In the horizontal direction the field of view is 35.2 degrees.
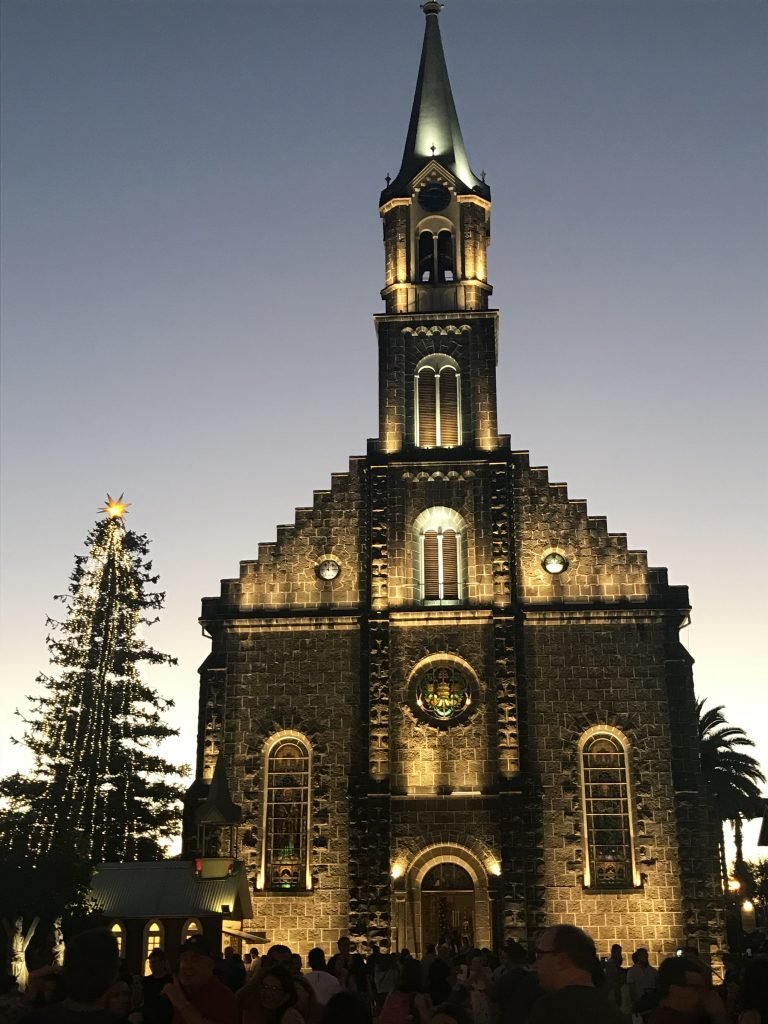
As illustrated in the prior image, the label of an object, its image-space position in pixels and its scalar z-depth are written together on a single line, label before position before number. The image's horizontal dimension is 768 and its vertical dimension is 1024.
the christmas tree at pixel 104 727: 45.97
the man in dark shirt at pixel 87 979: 6.14
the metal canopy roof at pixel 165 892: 29.42
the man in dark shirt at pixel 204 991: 8.86
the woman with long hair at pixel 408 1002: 10.35
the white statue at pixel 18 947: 26.45
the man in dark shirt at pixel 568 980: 5.84
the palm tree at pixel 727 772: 53.91
